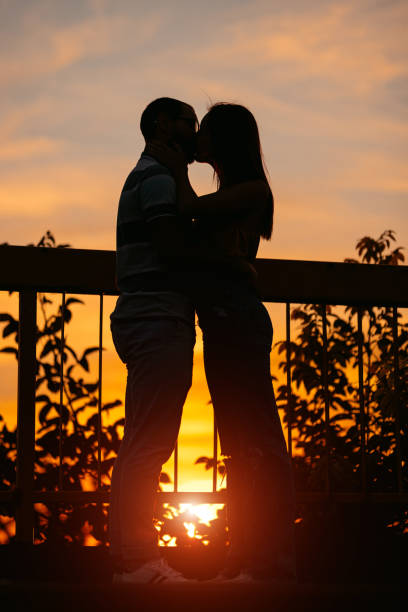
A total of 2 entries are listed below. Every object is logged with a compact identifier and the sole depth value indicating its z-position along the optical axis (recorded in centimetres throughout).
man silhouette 423
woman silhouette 433
